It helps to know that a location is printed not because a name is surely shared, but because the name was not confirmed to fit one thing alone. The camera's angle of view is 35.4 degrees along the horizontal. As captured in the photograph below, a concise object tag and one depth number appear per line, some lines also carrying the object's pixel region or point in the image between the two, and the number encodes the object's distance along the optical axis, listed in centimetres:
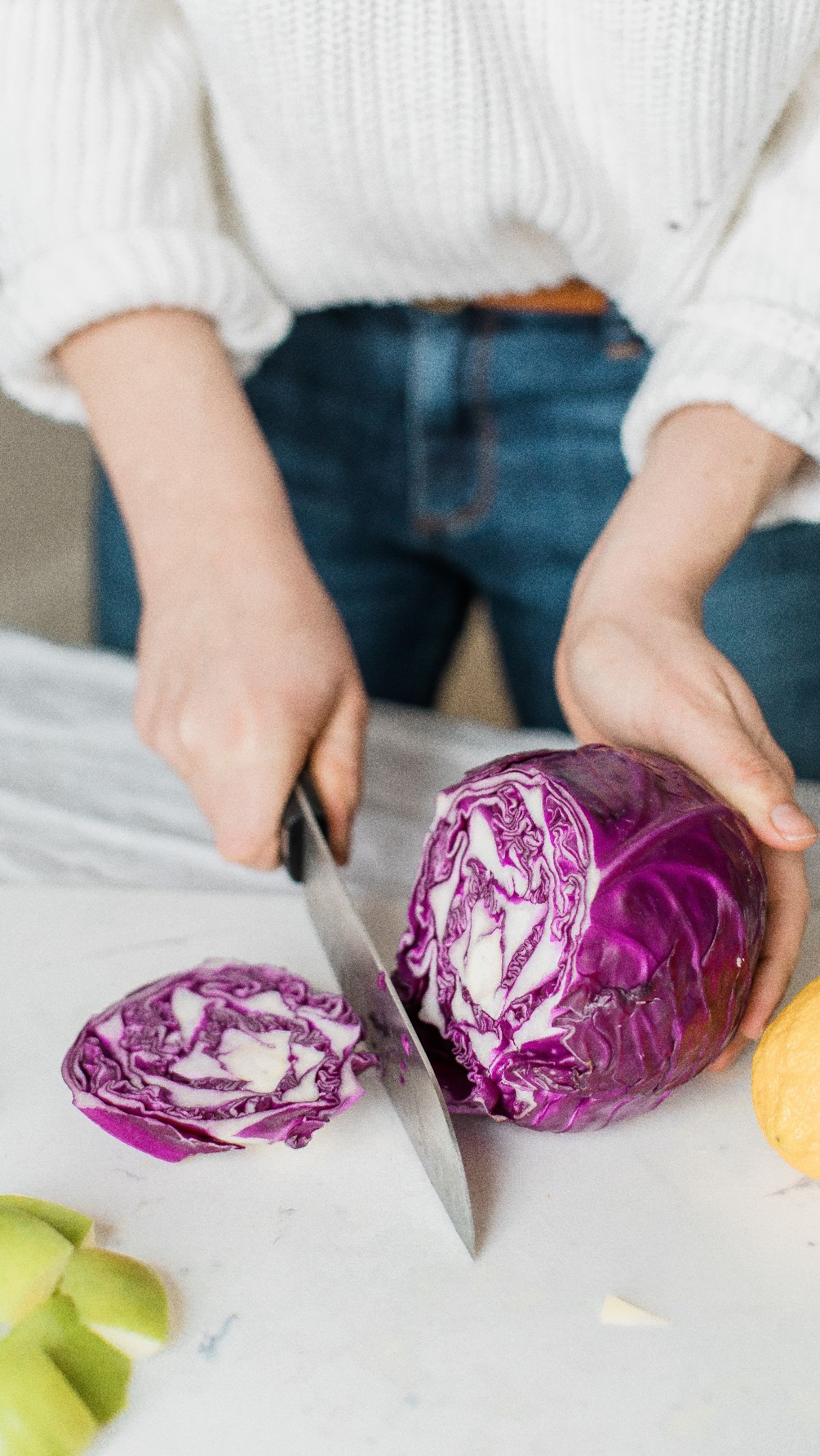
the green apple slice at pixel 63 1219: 71
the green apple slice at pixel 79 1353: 65
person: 93
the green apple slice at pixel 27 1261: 65
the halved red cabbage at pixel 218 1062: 77
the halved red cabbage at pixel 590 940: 75
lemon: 72
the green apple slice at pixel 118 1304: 67
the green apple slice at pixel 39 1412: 61
